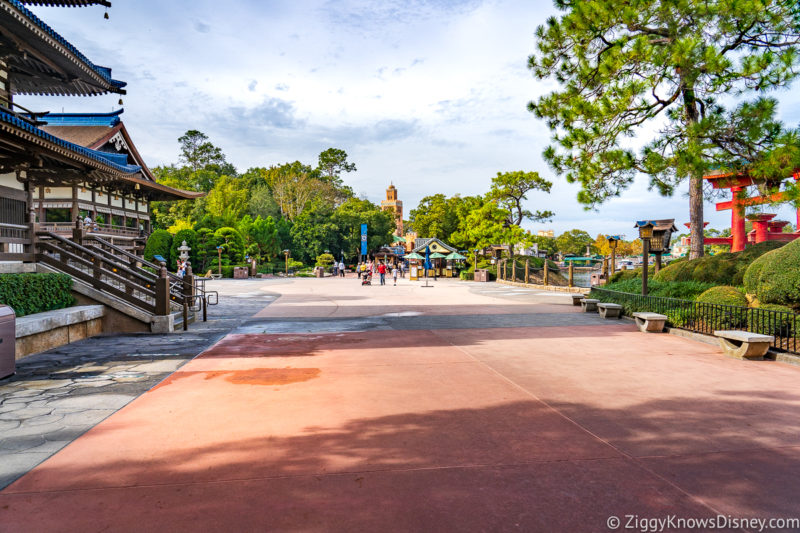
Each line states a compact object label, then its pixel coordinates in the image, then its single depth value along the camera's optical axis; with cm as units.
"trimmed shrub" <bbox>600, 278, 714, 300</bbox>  1257
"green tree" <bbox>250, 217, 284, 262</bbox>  4731
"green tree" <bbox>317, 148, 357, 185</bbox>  8212
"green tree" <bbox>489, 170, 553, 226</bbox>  4709
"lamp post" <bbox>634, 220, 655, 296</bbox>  1440
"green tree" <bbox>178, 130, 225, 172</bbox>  8889
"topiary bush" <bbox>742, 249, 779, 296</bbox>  1003
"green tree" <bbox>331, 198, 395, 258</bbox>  5666
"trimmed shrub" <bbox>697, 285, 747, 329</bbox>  979
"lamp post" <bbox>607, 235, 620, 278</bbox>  2208
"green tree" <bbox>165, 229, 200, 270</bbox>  3928
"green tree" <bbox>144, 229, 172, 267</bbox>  3888
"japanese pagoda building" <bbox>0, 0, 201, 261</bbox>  974
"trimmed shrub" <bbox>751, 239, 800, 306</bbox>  915
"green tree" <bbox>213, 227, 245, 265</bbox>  4100
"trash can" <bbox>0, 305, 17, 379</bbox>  634
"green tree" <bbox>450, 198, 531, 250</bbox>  4509
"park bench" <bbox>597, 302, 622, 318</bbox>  1366
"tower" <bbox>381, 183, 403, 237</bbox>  14668
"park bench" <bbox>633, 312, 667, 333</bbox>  1103
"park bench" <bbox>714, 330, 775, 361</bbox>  798
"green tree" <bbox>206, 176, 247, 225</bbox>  5722
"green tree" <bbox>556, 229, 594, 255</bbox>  11888
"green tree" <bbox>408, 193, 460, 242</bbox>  5956
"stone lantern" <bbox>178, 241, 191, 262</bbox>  3515
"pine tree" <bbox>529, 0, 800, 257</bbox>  1181
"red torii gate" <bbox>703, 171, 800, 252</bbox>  1292
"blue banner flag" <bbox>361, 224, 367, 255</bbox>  4941
